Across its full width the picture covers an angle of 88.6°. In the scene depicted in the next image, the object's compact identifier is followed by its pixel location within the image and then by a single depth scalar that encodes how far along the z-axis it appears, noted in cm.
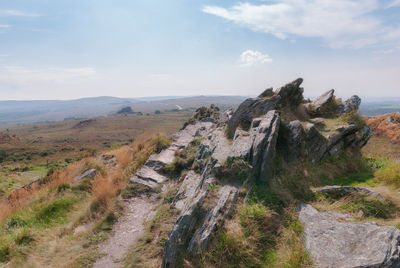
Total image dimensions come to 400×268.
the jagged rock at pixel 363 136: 1165
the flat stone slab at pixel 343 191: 673
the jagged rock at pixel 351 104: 1628
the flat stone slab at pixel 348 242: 438
